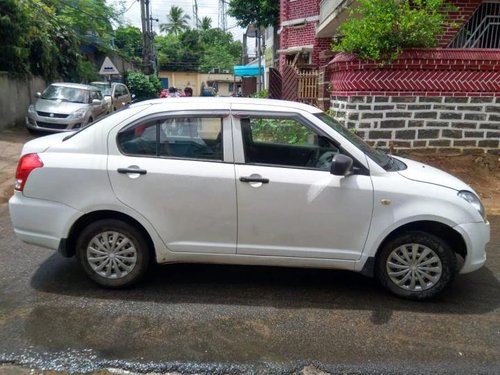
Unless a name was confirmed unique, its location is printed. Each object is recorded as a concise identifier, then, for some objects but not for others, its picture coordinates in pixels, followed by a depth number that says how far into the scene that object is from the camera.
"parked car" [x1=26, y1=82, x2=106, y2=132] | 13.41
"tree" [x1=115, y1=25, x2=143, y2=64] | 41.51
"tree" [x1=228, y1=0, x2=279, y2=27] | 23.22
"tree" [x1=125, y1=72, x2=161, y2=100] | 31.19
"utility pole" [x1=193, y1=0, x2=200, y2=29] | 55.02
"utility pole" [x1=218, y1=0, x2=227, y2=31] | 60.01
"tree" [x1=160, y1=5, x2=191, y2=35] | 74.62
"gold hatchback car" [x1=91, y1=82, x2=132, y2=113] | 17.95
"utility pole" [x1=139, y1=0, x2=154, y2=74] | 31.56
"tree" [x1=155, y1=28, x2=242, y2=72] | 67.88
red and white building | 7.78
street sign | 21.23
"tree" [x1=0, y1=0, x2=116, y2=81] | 13.96
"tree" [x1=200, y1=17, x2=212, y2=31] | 76.19
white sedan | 3.76
